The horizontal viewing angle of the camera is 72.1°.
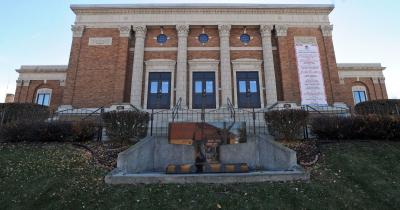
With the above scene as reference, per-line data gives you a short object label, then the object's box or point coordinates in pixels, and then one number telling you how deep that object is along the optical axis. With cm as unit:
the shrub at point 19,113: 1394
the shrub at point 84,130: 1157
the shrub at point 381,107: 1556
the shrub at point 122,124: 1128
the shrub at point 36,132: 1130
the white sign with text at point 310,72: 2063
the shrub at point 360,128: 1097
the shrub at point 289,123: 1130
